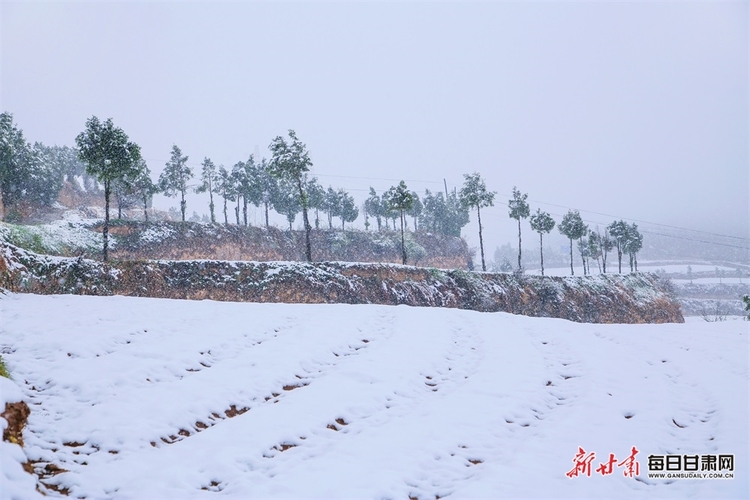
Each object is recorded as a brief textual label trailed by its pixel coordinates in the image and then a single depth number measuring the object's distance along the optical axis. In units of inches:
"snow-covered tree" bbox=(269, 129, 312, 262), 1425.9
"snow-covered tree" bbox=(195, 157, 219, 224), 2202.4
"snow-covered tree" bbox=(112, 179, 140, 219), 1856.5
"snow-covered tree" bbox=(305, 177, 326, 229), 2455.7
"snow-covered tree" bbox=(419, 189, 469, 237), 3034.0
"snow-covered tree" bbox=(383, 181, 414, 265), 1670.8
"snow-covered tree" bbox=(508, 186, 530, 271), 2112.2
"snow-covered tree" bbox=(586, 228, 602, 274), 2551.7
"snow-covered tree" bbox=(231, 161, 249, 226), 2180.1
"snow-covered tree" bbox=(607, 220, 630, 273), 2527.1
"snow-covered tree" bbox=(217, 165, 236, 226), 2266.6
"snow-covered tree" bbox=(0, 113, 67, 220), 1679.4
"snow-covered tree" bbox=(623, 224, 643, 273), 2608.3
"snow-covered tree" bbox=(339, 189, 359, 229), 2851.9
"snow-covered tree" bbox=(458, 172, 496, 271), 1924.2
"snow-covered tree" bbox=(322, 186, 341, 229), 2817.4
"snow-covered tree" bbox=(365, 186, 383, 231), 3014.3
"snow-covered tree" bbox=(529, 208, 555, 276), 2246.6
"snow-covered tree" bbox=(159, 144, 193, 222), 2118.6
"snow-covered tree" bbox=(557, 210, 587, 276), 2297.0
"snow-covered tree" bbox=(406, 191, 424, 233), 3068.4
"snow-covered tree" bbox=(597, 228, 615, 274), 2647.6
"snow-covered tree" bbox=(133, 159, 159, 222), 2056.5
